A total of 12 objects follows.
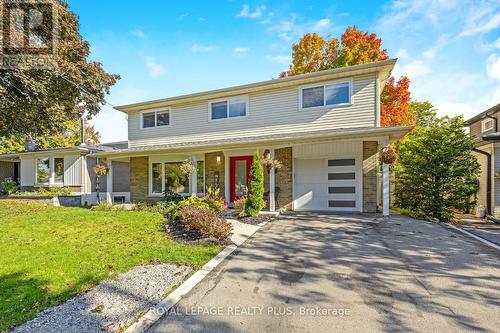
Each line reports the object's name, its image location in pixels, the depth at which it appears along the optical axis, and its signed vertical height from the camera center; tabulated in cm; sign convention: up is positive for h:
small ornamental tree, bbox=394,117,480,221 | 877 -14
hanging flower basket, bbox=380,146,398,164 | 847 +36
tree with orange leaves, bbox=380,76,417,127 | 1667 +443
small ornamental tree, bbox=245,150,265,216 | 860 -74
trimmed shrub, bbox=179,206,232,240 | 627 -142
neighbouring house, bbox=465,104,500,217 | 944 -19
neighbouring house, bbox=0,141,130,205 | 1658 -30
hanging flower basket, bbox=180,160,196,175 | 1063 -2
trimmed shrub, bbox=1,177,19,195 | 1852 -141
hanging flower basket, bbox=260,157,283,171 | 937 +19
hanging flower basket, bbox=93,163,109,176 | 1270 -7
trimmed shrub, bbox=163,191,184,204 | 1165 -137
